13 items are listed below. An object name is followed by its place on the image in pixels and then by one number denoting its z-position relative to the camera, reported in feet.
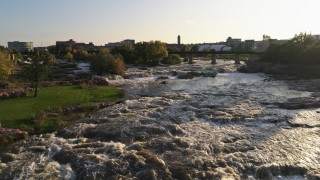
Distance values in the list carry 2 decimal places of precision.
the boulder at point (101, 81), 141.65
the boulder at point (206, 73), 189.78
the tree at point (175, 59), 300.63
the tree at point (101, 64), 177.07
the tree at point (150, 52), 267.76
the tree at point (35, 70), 99.87
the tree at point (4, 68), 109.55
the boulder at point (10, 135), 62.45
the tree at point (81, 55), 307.81
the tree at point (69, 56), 303.30
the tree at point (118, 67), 178.59
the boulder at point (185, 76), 177.32
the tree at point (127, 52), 272.35
